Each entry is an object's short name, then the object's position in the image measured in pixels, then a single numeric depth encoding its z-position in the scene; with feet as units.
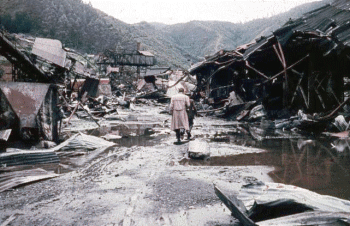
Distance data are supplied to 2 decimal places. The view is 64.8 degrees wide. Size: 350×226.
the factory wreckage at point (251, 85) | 21.02
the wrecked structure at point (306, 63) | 30.50
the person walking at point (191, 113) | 28.04
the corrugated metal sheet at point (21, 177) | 13.93
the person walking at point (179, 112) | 26.04
